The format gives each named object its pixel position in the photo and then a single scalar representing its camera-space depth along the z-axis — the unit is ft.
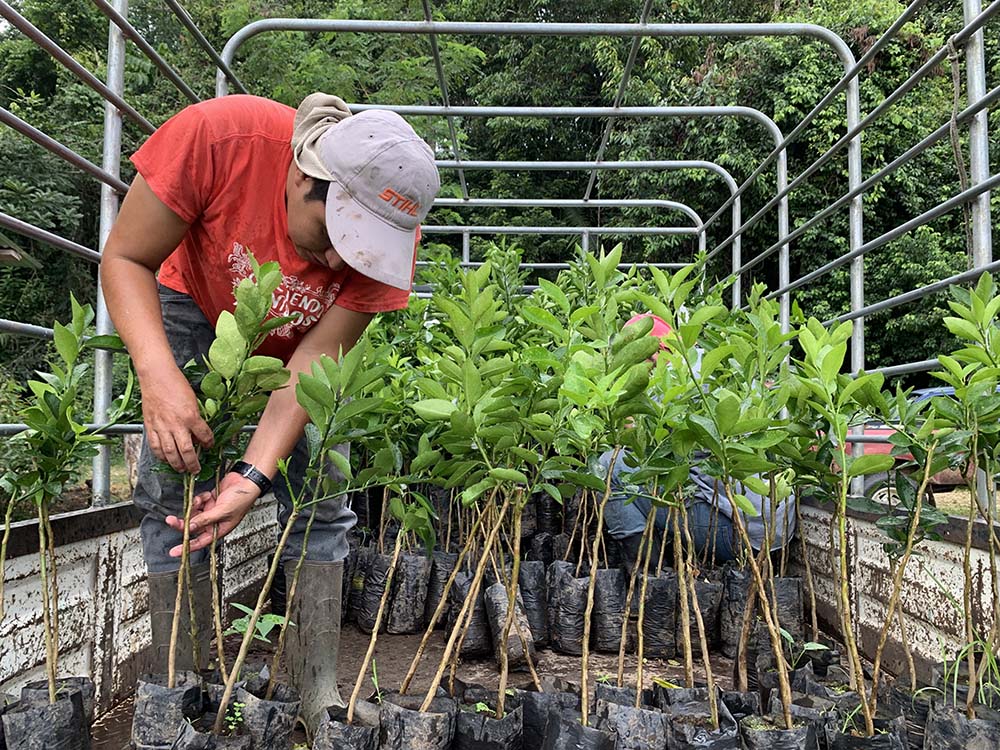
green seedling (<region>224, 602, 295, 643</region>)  4.47
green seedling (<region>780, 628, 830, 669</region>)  5.76
